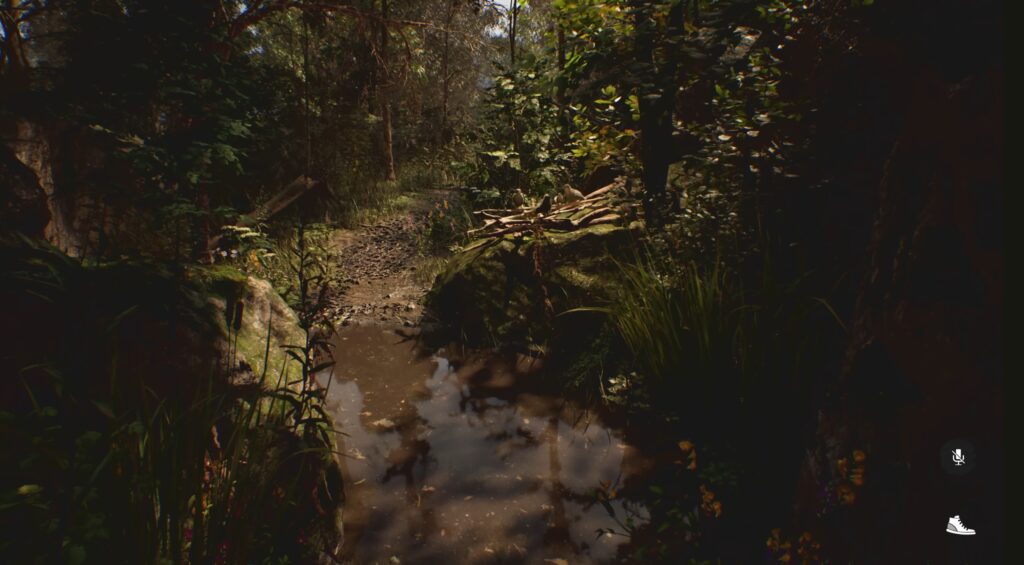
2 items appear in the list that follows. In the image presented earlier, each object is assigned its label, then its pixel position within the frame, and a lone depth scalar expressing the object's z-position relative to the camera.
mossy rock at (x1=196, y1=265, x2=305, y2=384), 3.17
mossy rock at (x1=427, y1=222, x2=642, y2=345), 5.38
